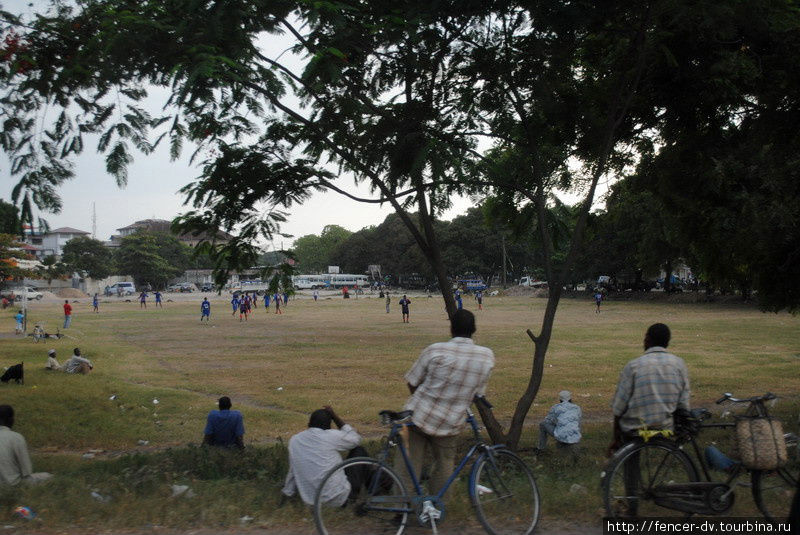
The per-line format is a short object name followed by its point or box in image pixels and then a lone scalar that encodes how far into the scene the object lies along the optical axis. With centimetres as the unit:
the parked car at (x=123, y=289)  8475
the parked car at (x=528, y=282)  8338
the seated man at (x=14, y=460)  582
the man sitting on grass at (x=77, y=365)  1688
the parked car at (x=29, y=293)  6519
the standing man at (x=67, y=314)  3050
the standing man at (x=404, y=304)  3562
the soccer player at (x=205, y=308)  3781
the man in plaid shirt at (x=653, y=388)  471
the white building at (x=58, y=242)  9108
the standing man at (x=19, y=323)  2836
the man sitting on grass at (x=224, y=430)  825
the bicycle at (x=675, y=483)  452
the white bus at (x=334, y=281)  10694
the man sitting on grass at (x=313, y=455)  505
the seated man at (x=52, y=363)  1715
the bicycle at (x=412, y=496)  429
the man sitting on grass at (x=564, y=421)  831
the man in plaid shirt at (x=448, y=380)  441
